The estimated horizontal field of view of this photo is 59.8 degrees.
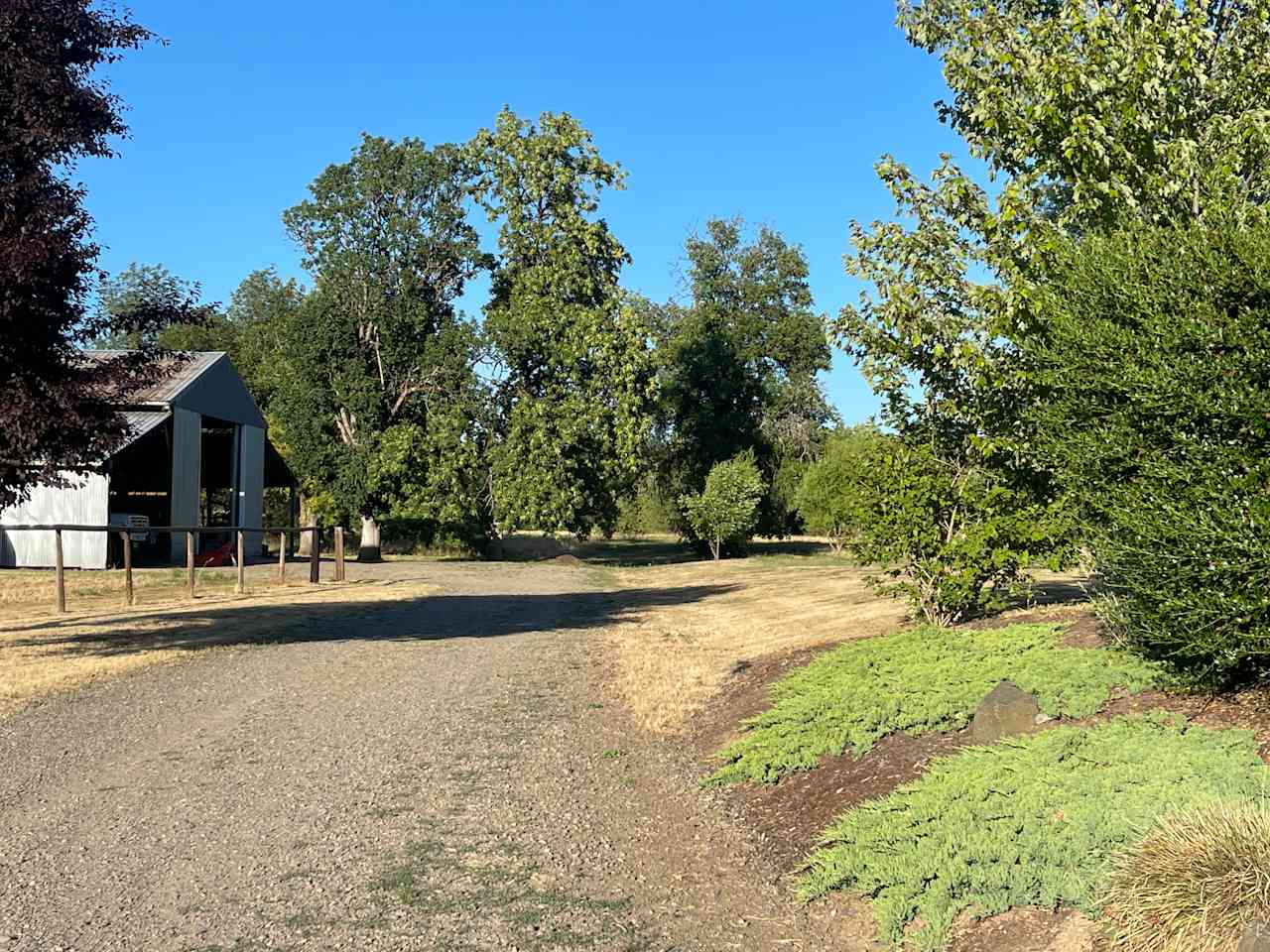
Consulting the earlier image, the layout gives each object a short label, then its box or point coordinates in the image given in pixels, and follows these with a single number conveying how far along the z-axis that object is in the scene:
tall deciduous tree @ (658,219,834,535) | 49.16
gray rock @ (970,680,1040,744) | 6.73
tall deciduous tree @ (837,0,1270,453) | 9.07
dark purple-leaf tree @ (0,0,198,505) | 11.45
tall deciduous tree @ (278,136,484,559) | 42.88
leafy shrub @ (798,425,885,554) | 37.41
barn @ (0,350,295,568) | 31.23
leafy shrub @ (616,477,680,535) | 71.74
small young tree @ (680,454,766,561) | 42.12
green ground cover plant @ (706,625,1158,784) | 7.10
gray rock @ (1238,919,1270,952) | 3.67
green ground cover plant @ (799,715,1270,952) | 4.70
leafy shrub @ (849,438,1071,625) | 11.35
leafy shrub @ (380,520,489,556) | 46.31
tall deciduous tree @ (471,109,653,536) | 39.34
